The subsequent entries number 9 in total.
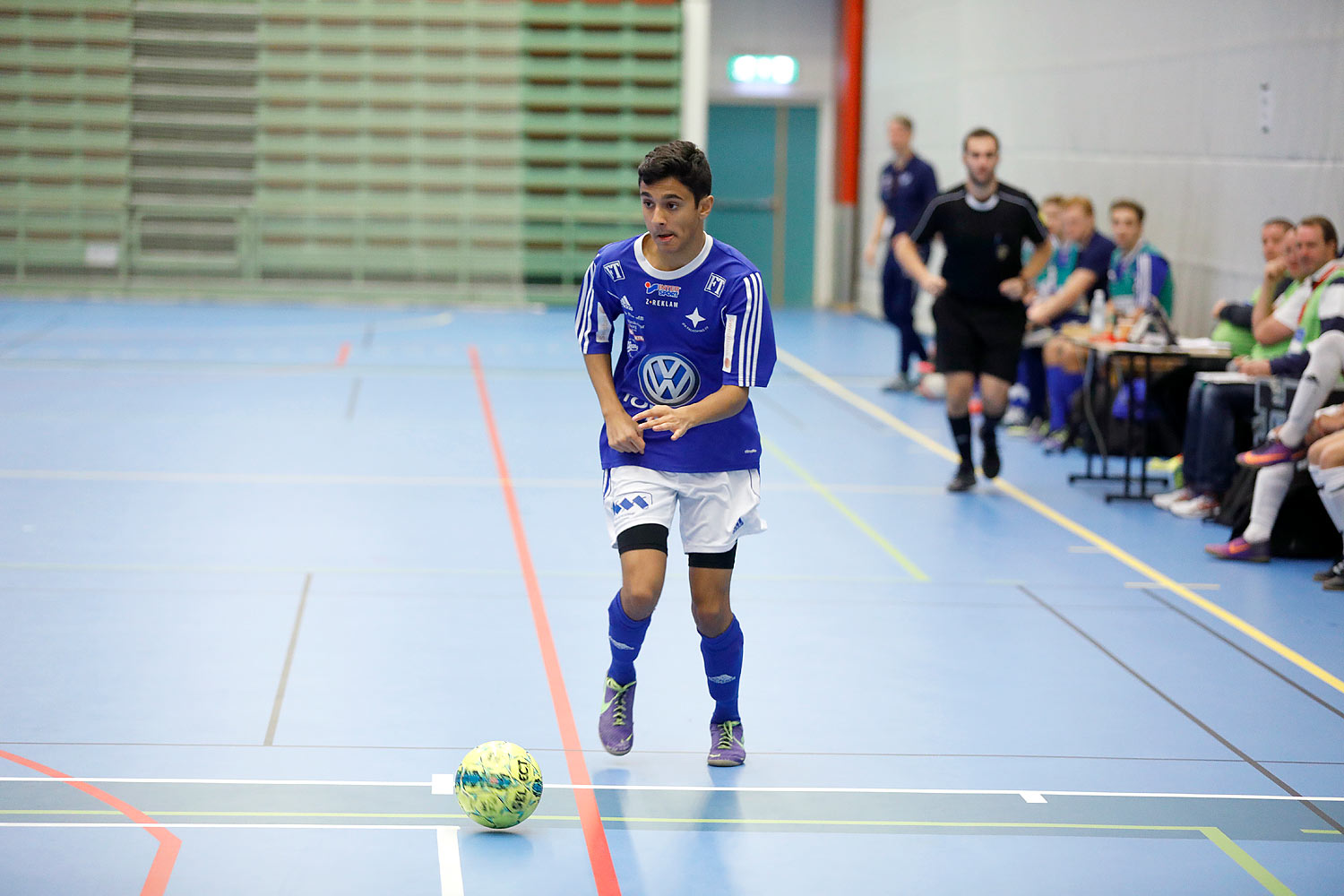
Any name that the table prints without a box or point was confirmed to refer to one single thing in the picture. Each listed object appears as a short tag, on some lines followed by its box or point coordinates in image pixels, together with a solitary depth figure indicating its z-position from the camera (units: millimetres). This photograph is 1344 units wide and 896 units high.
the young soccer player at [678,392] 8531
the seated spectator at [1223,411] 16328
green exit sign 41969
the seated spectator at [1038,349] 22469
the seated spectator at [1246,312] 17484
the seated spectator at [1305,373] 14328
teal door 42562
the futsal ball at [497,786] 8133
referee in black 17797
